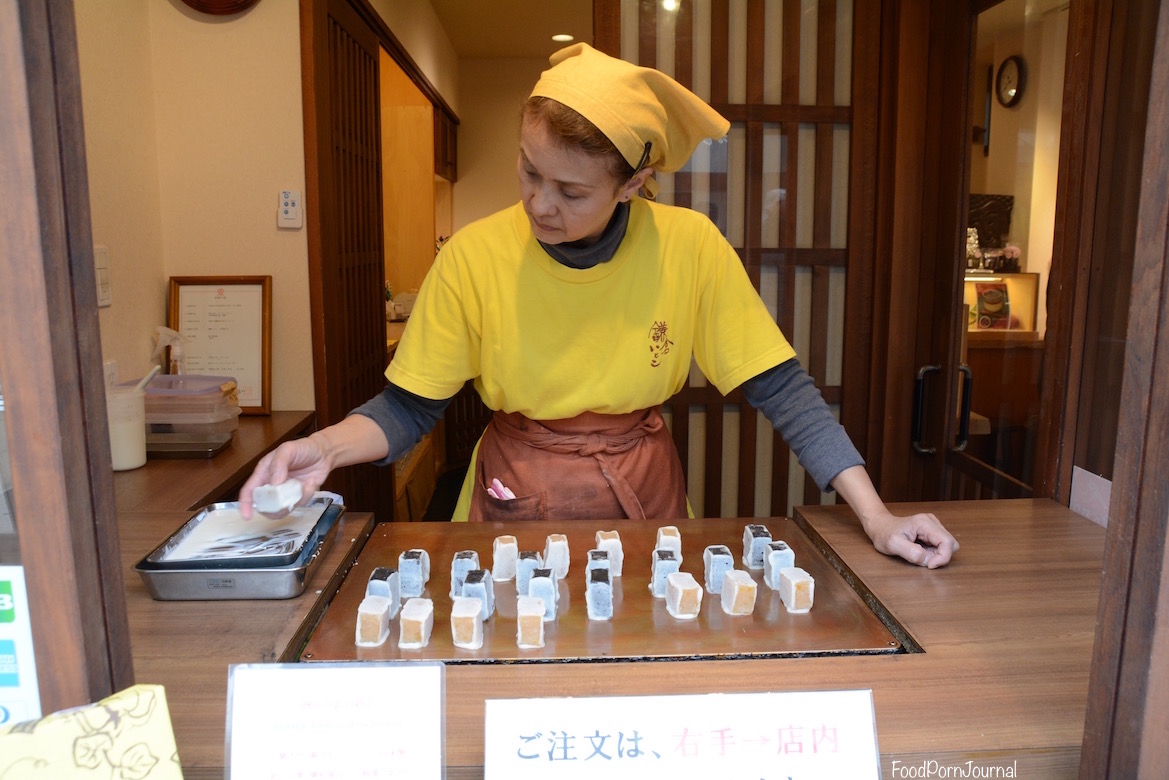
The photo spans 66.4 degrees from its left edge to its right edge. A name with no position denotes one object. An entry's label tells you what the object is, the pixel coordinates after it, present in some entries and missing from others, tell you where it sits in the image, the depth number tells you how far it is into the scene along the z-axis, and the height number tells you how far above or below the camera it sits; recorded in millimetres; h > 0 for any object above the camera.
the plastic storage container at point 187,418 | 2189 -448
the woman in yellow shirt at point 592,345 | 1433 -189
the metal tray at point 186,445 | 2146 -500
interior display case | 2182 -156
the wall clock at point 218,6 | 2496 +640
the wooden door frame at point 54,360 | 568 -81
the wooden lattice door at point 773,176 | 2643 +187
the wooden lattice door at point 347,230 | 2678 +26
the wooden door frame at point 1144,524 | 631 -207
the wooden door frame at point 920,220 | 2432 +53
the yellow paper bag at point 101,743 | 588 -338
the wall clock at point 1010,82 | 2201 +386
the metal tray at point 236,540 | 1128 -410
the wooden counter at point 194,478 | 1771 -519
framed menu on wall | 2607 -261
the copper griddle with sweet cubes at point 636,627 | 998 -456
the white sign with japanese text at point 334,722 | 664 -358
